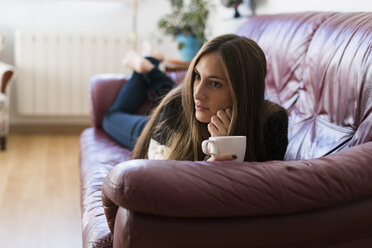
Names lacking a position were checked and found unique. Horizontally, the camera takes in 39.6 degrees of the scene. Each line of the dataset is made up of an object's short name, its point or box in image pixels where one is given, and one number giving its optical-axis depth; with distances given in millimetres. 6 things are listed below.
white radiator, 3652
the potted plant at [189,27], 3057
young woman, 1269
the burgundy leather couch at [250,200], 898
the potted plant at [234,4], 2774
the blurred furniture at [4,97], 3209
